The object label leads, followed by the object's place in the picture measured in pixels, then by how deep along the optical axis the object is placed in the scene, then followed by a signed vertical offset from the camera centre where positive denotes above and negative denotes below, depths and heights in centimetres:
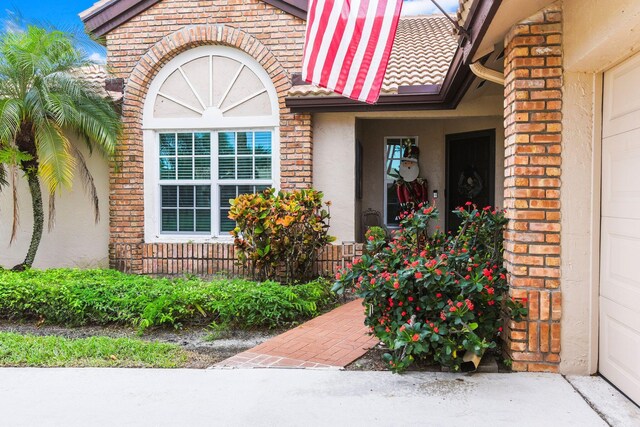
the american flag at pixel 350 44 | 400 +132
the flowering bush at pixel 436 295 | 362 -71
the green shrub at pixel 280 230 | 661 -36
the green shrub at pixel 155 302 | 537 -111
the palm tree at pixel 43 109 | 693 +133
